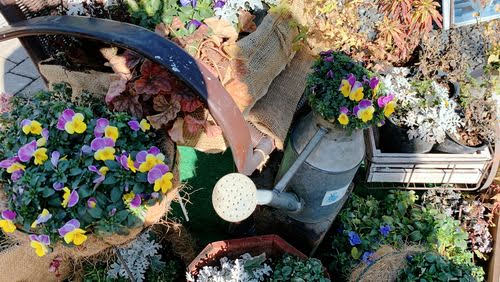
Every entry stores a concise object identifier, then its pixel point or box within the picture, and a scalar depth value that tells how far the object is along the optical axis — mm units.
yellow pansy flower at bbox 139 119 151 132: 1494
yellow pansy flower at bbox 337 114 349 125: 1646
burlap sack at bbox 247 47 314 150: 2041
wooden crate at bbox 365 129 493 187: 2365
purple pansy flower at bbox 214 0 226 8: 1897
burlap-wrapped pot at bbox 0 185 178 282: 1389
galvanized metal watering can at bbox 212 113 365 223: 1715
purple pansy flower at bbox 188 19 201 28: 1794
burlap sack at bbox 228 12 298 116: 1848
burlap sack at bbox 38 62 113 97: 1753
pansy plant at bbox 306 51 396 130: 1674
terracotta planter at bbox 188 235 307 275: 1935
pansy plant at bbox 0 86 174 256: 1300
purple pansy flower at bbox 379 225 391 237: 2217
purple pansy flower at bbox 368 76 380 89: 1707
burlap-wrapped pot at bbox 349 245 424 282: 1404
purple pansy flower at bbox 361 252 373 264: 2060
